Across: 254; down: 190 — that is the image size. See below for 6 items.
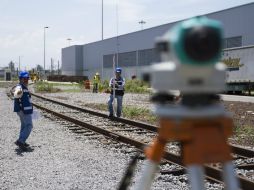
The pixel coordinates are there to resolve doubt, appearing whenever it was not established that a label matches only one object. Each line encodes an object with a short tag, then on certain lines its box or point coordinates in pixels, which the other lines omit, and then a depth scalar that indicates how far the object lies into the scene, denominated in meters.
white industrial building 45.31
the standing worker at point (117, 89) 15.02
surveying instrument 1.72
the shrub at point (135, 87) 37.33
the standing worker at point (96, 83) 36.69
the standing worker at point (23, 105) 8.88
